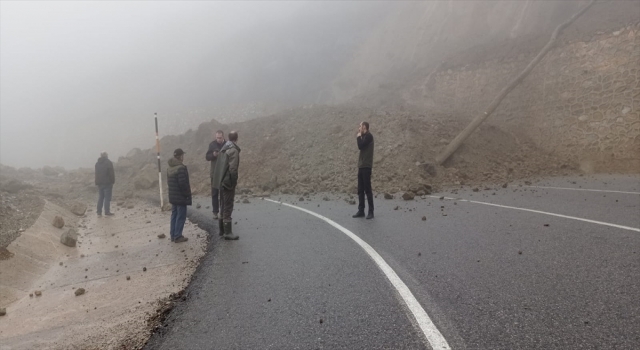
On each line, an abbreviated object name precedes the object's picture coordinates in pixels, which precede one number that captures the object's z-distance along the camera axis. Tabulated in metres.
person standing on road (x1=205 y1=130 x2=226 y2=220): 10.32
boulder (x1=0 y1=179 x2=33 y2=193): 14.94
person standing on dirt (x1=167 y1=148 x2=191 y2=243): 8.72
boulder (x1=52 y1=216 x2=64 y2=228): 11.55
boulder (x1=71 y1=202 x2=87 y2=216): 15.66
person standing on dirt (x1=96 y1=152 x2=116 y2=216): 14.55
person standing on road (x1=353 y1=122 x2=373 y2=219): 9.52
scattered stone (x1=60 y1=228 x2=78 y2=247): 9.88
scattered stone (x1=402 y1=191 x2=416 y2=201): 12.30
